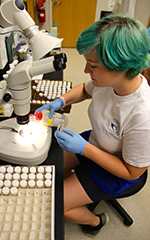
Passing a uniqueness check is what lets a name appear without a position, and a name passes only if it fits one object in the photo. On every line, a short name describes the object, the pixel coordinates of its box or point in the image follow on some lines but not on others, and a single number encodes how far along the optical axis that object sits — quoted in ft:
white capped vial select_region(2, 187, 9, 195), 2.33
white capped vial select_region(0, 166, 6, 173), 2.54
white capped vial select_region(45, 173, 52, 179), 2.48
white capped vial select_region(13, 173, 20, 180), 2.48
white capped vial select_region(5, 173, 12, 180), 2.48
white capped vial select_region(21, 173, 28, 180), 2.48
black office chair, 4.48
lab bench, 2.12
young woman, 2.15
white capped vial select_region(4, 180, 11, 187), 2.40
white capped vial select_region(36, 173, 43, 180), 2.48
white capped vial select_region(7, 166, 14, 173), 2.54
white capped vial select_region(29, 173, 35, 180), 2.48
